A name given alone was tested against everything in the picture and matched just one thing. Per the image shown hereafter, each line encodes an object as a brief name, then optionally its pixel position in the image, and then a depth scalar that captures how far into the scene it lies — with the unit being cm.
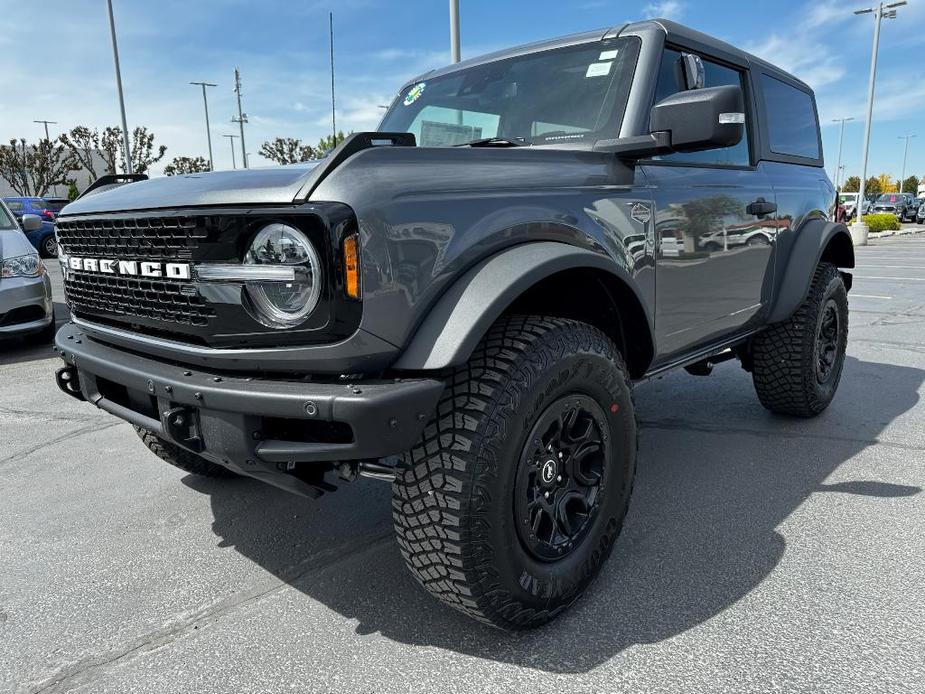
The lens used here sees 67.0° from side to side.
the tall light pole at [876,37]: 2603
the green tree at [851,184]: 8294
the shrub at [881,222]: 3033
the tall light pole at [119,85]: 2328
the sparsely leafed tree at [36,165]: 4281
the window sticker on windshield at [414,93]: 346
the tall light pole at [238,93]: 3828
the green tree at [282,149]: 4918
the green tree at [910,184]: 9400
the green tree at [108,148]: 4334
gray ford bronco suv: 177
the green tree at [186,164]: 4706
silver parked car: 617
